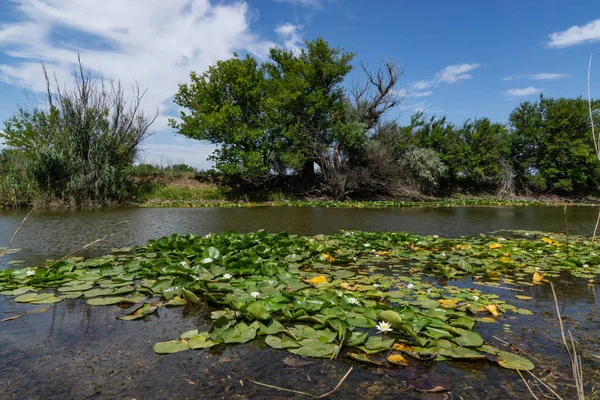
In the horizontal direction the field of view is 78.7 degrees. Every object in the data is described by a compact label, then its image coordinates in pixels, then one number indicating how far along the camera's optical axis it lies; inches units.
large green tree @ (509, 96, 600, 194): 908.0
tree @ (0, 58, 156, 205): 523.5
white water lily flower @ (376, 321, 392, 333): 96.3
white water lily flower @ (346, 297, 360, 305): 118.8
